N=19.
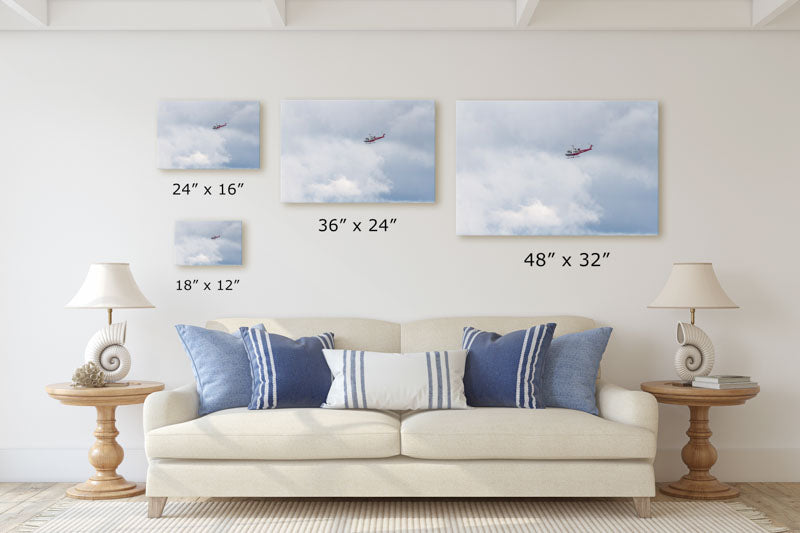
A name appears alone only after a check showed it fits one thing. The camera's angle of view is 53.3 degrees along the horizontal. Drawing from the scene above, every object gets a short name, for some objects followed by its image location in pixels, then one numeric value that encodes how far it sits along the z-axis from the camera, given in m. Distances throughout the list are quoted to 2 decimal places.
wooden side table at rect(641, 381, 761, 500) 4.19
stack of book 4.21
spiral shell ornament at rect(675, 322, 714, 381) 4.41
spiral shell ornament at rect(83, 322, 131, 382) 4.36
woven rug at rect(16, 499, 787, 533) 3.65
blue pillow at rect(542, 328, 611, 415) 4.12
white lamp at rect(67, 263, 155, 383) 4.33
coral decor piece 4.21
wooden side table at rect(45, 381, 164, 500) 4.13
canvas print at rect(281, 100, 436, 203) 4.75
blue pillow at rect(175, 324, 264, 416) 4.11
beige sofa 3.71
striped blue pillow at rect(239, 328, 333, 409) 4.01
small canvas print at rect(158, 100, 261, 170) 4.75
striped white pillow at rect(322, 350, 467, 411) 4.01
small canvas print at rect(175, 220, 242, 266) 4.74
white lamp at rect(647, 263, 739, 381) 4.38
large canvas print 4.74
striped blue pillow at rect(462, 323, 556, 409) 4.07
